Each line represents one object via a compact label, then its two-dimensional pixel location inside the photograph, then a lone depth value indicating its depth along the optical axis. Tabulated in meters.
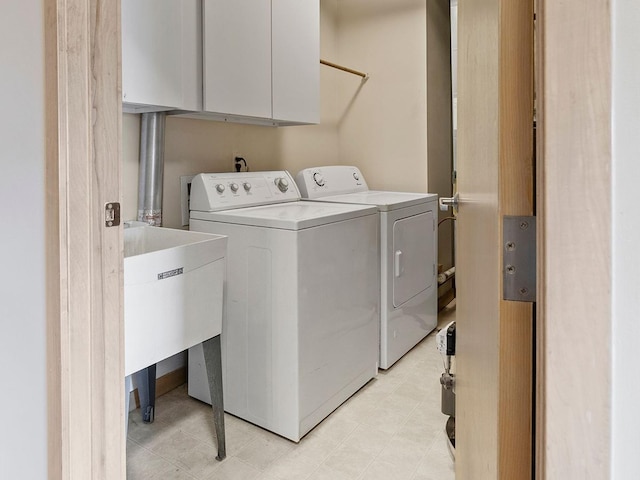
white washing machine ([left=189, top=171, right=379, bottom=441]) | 1.86
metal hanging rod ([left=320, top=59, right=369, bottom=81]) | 3.12
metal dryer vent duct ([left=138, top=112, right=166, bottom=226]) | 1.98
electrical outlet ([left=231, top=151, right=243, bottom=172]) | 2.59
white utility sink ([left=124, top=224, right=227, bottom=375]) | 1.40
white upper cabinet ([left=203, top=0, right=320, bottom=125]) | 1.98
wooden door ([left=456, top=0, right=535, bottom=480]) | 0.50
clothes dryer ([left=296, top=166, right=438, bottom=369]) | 2.46
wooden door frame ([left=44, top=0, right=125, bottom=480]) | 0.95
